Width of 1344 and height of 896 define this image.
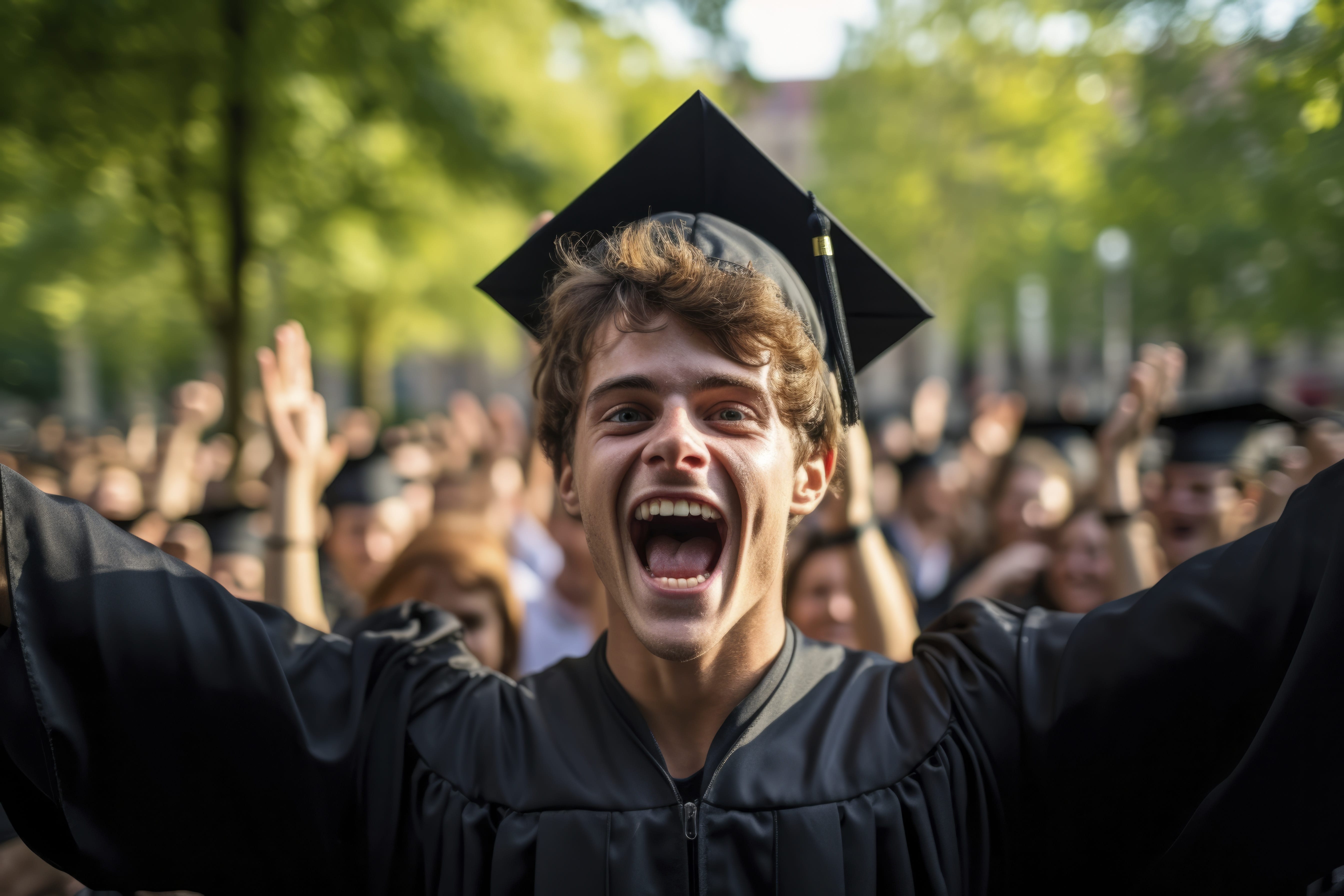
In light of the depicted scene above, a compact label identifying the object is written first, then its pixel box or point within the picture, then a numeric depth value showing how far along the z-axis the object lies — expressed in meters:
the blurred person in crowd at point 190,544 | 3.76
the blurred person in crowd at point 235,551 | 3.78
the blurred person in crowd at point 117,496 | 4.63
